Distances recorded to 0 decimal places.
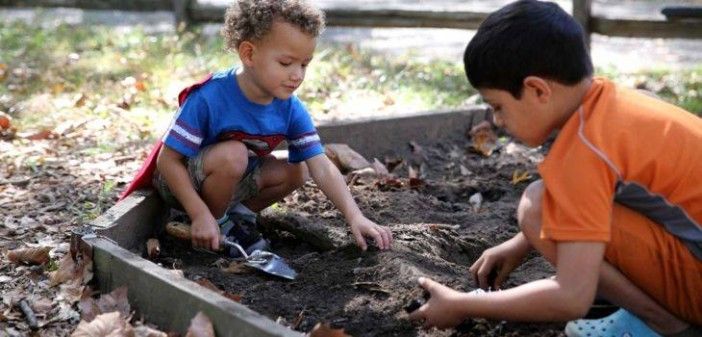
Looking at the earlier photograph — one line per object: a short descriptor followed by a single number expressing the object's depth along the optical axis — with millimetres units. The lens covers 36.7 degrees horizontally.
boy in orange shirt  2527
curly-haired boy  3654
